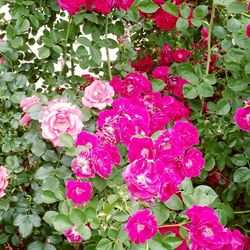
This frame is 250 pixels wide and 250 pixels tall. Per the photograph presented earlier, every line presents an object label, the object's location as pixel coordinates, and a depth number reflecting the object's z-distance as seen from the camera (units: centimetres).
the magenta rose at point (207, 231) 120
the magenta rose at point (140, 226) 116
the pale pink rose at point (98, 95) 160
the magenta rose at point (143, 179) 118
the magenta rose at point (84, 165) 130
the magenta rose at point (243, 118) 159
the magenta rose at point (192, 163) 131
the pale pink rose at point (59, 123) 144
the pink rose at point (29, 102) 161
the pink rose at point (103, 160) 128
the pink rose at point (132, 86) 175
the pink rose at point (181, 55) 216
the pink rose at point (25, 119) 161
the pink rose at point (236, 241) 142
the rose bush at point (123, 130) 125
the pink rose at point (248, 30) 156
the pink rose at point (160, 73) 200
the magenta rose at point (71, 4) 165
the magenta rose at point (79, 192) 129
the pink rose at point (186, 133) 128
